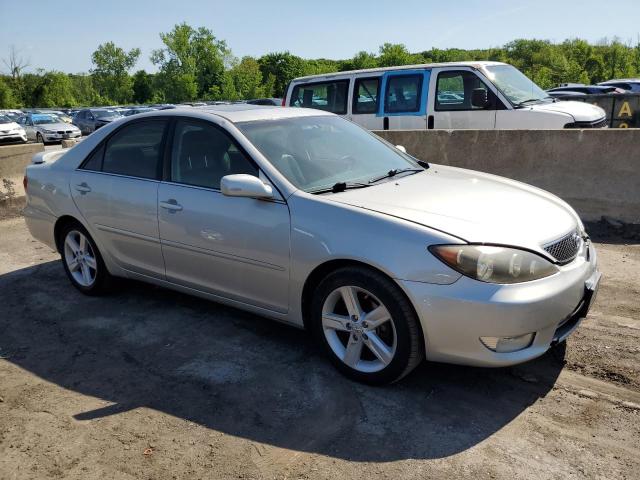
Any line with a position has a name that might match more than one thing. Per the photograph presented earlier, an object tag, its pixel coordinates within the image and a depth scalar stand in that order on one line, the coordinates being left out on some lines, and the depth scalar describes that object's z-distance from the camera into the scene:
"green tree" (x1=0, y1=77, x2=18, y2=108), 59.66
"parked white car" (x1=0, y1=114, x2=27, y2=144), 23.08
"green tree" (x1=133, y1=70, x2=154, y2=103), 83.72
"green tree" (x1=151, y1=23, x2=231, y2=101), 77.19
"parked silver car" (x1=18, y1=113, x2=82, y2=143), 25.69
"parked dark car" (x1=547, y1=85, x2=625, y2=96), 23.92
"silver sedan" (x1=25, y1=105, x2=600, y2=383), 2.99
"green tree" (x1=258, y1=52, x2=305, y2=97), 72.25
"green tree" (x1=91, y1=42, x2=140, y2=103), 84.06
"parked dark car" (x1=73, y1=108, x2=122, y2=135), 29.45
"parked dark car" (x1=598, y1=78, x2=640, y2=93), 26.98
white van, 8.48
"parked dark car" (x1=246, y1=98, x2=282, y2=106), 27.69
